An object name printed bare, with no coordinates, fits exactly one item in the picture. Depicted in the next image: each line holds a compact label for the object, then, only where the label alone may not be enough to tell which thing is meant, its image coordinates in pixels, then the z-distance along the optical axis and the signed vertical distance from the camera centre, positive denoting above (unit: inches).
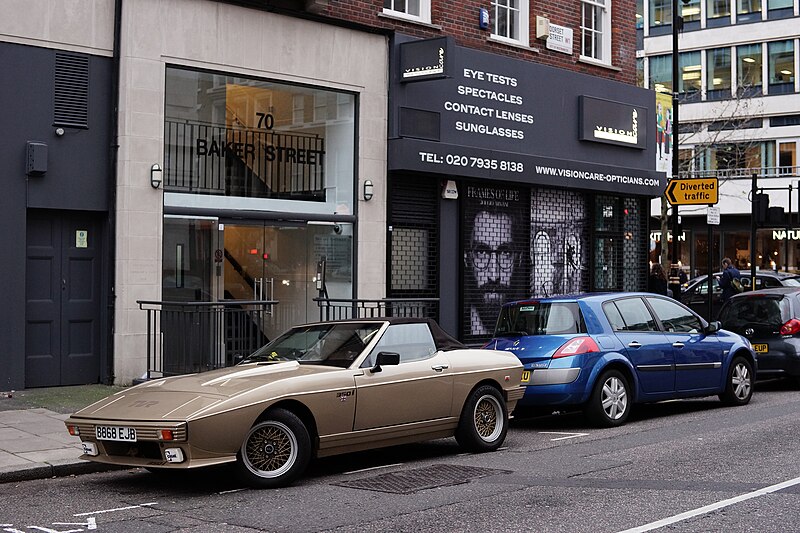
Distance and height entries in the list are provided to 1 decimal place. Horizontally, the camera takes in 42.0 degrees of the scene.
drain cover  330.6 -66.3
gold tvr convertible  317.1 -42.2
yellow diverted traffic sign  796.0 +68.3
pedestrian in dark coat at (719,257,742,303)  943.7 -1.5
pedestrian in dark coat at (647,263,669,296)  872.3 -0.7
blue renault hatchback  460.4 -33.7
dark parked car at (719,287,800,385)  617.0 -27.8
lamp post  871.1 +109.7
